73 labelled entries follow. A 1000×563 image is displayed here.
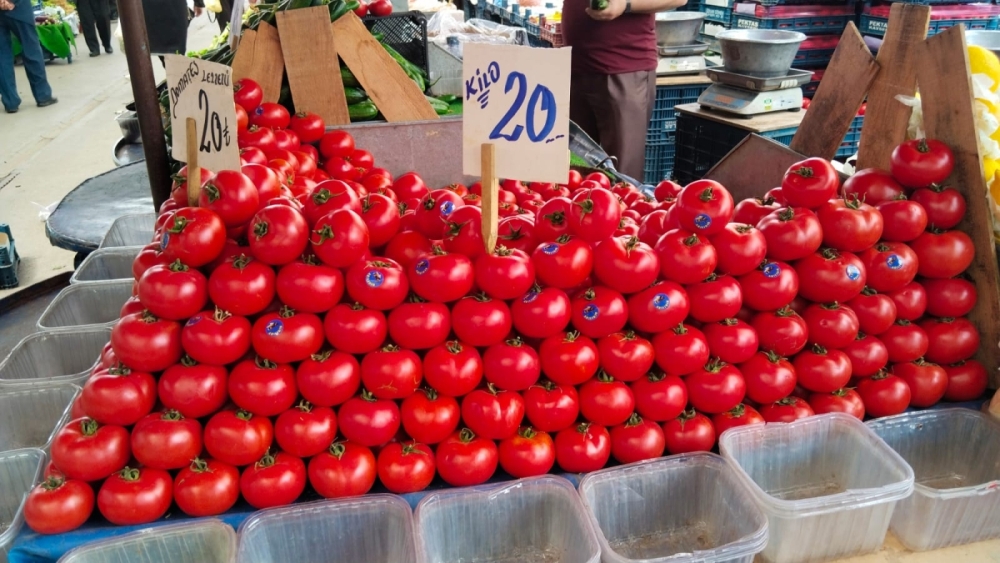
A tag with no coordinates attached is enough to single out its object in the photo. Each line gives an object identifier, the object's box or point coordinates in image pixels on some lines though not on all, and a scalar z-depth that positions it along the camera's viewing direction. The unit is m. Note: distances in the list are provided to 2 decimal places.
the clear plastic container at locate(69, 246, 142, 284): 2.83
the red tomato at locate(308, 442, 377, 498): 1.53
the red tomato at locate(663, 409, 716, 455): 1.69
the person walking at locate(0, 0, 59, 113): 8.86
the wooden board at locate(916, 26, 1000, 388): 1.86
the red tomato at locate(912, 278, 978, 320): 1.87
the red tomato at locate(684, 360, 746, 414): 1.68
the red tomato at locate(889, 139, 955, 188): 1.88
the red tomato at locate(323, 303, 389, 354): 1.51
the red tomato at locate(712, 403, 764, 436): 1.71
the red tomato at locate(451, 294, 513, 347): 1.55
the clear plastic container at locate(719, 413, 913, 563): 1.53
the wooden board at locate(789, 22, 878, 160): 2.26
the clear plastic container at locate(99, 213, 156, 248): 3.09
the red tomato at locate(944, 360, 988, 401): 1.88
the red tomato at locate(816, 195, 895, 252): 1.73
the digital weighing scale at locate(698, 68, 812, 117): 4.29
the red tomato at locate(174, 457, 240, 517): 1.48
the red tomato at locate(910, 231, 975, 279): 1.83
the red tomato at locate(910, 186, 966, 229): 1.86
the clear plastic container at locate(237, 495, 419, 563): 1.51
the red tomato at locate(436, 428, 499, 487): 1.57
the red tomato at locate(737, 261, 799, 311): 1.69
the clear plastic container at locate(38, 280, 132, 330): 2.62
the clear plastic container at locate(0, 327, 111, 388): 2.38
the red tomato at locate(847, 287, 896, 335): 1.78
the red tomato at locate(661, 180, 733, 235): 1.64
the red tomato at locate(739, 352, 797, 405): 1.71
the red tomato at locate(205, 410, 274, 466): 1.49
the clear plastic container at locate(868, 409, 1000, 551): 1.62
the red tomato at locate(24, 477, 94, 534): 1.45
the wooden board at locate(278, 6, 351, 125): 2.95
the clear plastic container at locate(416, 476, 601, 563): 1.55
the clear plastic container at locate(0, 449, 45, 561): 1.76
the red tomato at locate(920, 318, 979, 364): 1.87
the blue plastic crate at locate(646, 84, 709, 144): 5.27
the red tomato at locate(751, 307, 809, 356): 1.71
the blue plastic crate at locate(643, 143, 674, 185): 5.36
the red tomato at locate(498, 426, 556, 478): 1.60
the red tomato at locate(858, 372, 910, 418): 1.79
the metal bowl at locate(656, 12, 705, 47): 5.18
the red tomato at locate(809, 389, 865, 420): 1.77
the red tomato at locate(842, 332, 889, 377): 1.78
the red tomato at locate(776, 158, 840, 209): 1.76
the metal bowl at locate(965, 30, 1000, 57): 2.50
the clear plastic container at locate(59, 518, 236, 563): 1.44
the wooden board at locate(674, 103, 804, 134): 4.23
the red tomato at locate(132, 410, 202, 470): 1.46
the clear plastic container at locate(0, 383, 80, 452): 2.15
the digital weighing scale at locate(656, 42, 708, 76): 5.18
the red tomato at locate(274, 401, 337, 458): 1.51
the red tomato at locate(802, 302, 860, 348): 1.73
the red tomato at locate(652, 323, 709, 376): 1.64
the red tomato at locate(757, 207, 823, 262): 1.71
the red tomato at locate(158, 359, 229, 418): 1.48
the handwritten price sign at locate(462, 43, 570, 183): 1.54
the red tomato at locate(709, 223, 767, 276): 1.66
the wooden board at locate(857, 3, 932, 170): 2.07
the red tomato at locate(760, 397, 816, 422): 1.74
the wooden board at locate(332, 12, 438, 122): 3.06
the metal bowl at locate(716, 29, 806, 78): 4.20
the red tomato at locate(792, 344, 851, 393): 1.74
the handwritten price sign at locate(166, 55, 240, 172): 1.67
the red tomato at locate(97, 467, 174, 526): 1.45
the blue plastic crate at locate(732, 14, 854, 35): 5.98
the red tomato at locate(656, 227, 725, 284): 1.63
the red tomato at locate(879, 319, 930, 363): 1.82
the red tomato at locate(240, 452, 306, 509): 1.51
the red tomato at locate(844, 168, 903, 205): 1.90
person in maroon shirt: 4.05
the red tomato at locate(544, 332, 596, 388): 1.58
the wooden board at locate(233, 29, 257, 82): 2.94
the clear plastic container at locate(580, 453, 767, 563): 1.61
